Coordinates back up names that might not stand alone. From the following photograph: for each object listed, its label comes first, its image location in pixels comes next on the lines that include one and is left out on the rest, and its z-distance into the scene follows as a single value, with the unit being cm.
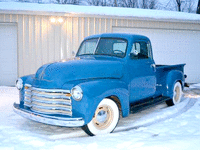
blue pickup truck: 433
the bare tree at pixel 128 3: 3942
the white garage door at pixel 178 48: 1252
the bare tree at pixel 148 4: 3966
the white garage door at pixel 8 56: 1088
